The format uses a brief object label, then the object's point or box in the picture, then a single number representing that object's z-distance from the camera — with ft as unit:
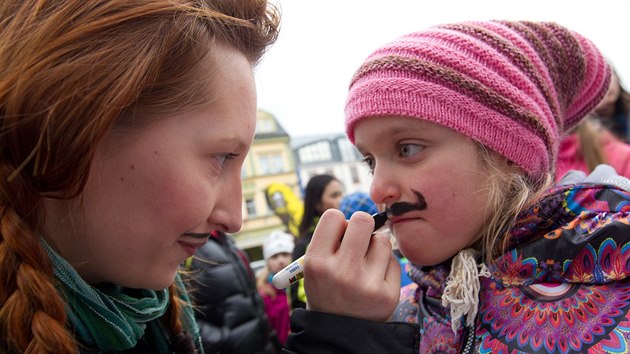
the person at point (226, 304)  7.38
